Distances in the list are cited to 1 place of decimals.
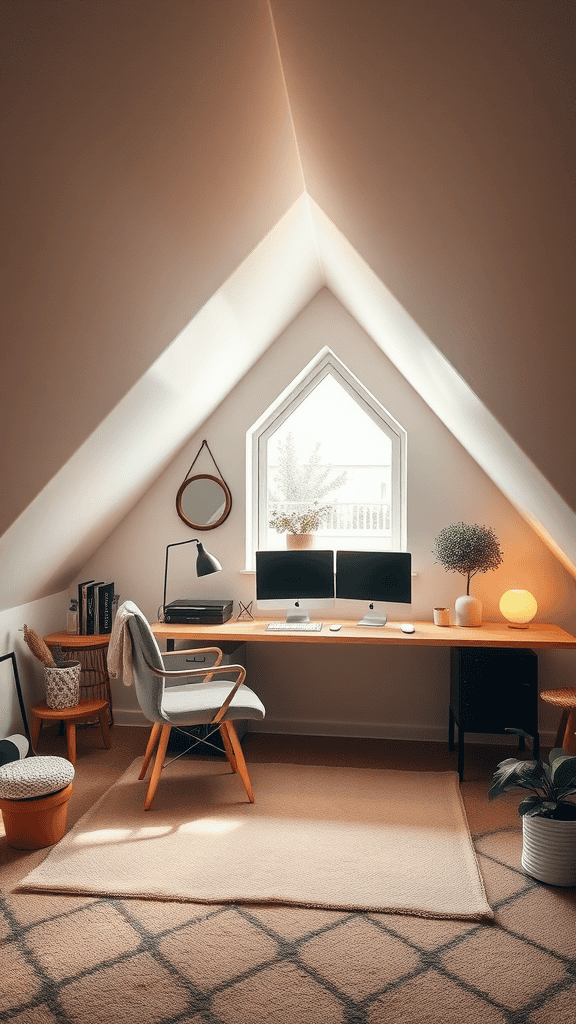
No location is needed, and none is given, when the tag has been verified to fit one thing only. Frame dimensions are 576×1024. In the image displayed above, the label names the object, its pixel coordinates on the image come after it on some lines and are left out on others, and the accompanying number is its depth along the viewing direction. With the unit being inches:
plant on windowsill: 178.7
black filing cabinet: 150.3
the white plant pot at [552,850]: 108.3
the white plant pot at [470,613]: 164.2
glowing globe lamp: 163.2
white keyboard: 159.8
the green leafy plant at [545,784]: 110.3
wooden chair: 133.5
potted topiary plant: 161.6
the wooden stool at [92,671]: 181.5
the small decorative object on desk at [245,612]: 179.2
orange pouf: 118.7
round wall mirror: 184.7
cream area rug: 107.4
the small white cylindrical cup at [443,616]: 166.1
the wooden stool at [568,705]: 148.3
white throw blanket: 134.4
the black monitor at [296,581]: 171.6
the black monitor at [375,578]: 166.9
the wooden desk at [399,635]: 149.6
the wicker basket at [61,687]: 158.9
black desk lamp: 164.2
